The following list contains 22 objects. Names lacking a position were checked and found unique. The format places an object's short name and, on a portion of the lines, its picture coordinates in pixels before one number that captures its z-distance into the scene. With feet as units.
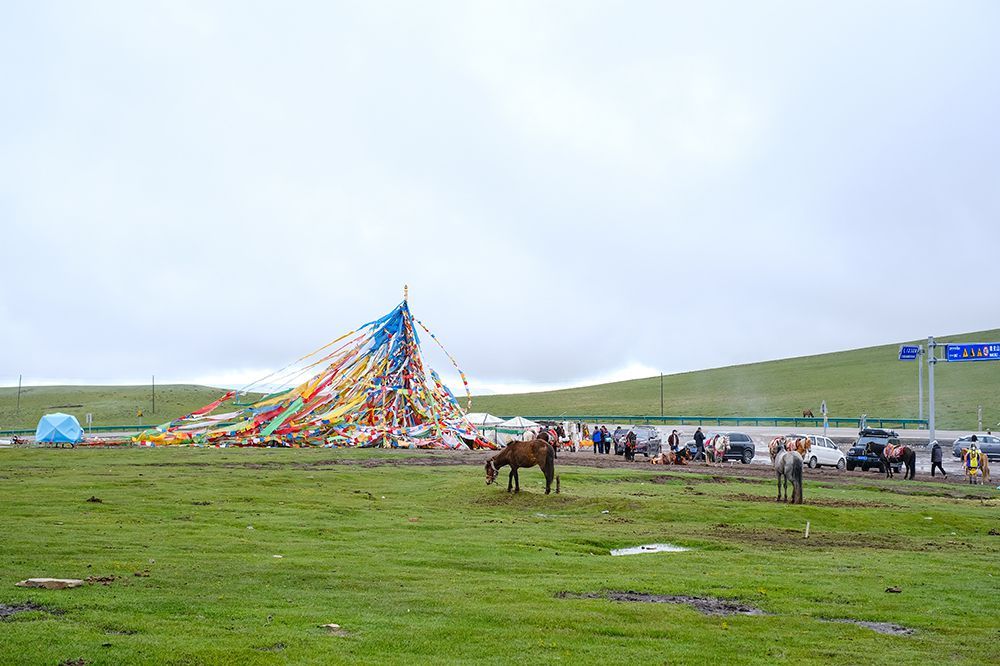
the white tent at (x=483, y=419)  260.83
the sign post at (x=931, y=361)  191.01
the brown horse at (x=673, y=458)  170.40
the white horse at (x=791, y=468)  97.86
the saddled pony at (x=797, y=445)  138.21
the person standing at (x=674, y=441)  193.67
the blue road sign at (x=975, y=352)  192.95
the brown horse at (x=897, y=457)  148.97
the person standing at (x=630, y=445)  185.23
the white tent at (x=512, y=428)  225.97
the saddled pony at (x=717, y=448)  176.04
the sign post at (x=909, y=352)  210.18
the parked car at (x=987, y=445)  185.16
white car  172.35
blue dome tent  198.08
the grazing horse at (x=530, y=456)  99.81
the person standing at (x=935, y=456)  151.43
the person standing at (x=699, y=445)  185.45
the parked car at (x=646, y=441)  195.21
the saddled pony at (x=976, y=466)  141.90
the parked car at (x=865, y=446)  167.94
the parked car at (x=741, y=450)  186.29
